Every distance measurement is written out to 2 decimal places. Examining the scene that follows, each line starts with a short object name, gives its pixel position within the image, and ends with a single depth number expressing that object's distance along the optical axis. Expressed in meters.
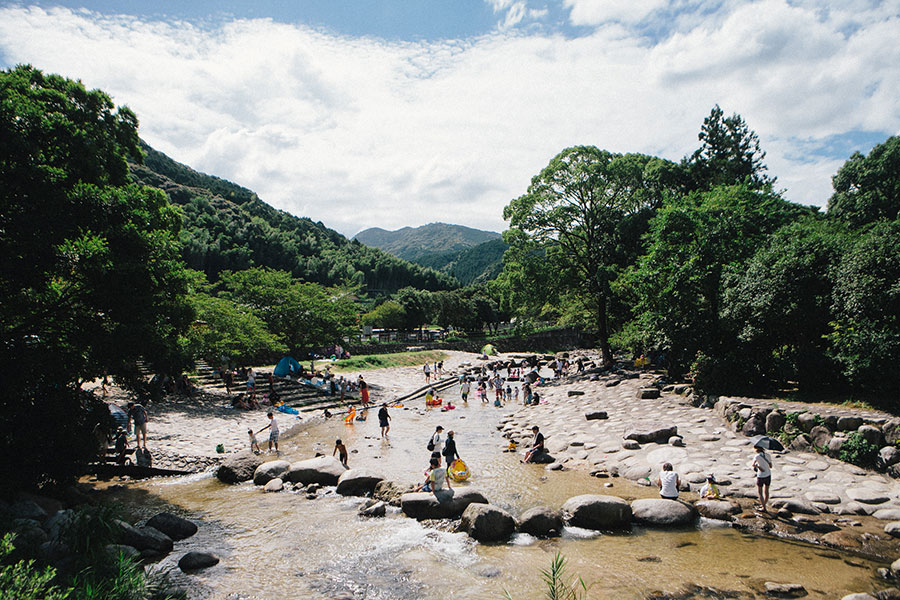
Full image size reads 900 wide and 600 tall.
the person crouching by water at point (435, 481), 13.44
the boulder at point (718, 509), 11.43
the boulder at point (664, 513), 11.31
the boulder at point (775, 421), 14.48
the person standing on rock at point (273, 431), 20.34
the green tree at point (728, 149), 47.28
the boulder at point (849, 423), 12.55
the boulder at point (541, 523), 11.30
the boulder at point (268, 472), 16.29
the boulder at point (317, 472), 15.96
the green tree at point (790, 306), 15.66
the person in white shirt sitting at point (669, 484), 12.36
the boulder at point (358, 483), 14.93
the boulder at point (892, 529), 9.81
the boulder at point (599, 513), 11.38
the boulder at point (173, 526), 11.73
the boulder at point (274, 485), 15.61
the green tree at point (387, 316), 81.88
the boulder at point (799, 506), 11.12
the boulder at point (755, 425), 14.90
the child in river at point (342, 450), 17.91
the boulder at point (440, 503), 12.54
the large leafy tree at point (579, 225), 32.03
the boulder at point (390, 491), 13.80
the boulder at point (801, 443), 13.49
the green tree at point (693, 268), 20.56
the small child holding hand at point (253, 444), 19.83
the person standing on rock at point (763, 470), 11.25
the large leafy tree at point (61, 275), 11.09
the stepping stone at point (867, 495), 10.91
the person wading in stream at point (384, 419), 23.03
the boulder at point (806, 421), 13.56
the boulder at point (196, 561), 9.98
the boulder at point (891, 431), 11.88
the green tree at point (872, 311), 12.77
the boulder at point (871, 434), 12.07
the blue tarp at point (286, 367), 34.91
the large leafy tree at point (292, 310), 40.25
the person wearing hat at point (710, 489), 12.42
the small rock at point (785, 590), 8.19
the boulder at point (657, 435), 16.53
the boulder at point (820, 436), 13.05
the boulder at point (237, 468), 16.64
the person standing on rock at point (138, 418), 17.15
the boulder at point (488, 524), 11.10
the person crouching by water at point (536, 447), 17.47
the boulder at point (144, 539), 10.60
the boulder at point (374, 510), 12.93
